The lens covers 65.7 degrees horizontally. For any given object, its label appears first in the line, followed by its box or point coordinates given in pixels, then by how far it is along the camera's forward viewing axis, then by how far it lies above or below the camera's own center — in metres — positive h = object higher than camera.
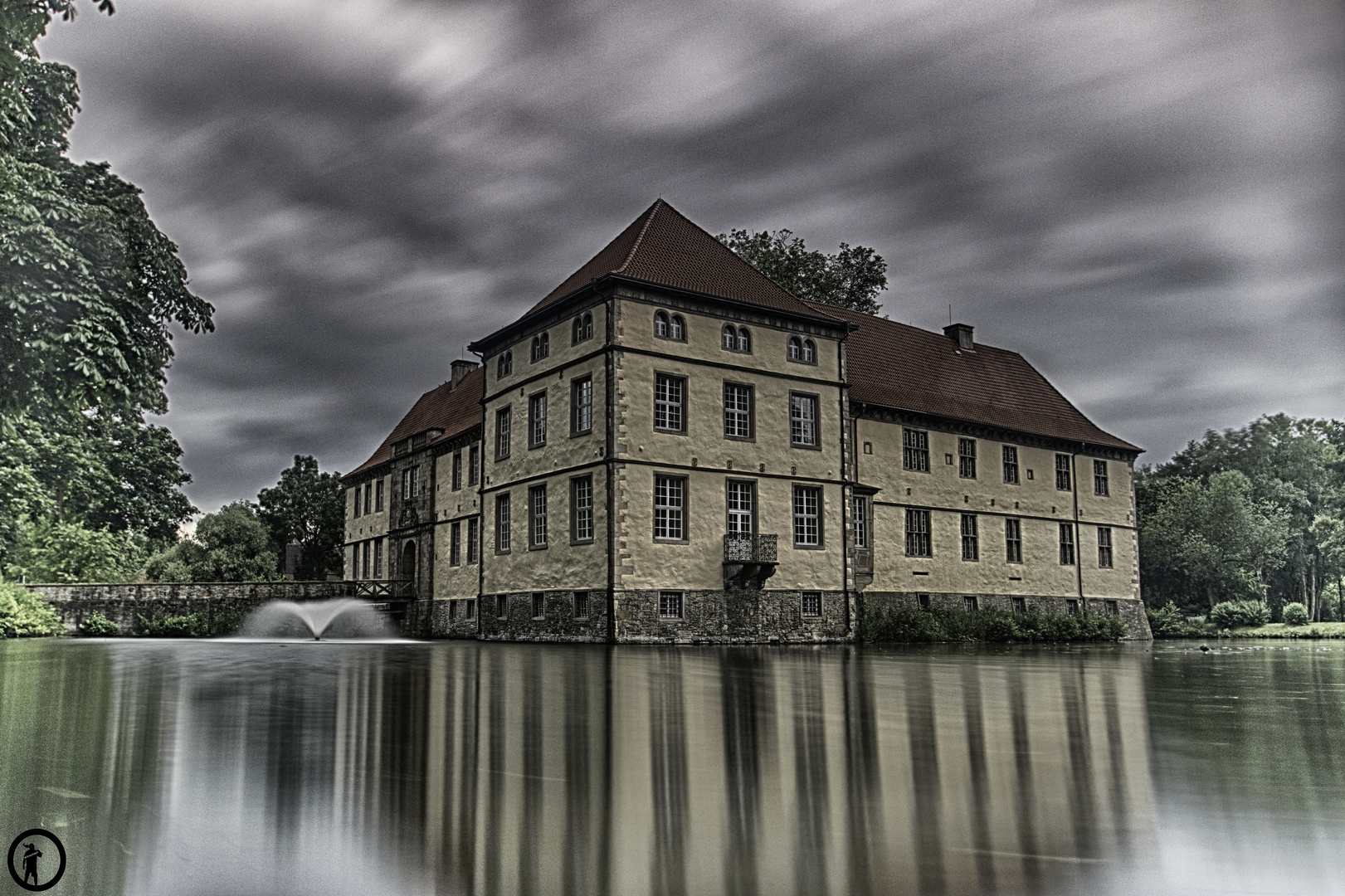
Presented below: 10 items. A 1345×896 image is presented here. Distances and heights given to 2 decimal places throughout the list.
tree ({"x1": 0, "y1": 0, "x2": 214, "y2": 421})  14.61 +5.51
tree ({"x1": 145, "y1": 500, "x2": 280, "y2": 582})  66.38 +5.11
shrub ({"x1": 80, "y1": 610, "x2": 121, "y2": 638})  41.34 +0.37
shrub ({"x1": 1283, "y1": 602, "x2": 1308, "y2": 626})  61.41 -0.18
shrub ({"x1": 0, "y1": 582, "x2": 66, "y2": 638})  35.72 +0.81
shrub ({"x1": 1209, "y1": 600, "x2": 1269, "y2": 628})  61.22 -0.11
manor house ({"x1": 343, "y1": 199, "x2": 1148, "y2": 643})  31.78 +5.21
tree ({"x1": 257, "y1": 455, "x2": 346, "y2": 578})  73.88 +8.20
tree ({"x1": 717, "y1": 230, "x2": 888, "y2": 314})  46.91 +16.12
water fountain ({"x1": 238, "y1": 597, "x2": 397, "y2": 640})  43.84 +0.44
